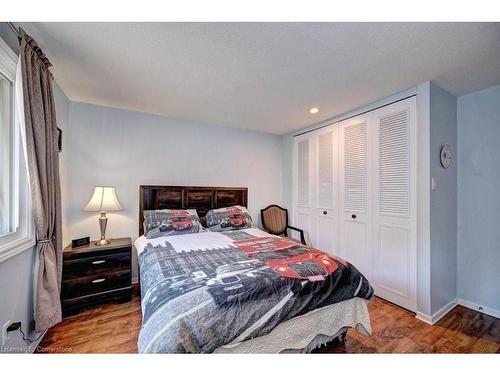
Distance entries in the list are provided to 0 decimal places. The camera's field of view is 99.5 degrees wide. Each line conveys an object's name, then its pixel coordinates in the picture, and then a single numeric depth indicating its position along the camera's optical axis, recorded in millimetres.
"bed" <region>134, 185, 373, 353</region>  1069
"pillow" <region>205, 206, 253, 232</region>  2969
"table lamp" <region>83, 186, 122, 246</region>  2389
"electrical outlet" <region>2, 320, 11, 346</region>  1254
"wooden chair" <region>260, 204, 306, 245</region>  3721
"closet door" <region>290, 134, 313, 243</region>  3469
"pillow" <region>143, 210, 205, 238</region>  2578
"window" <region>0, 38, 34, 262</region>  1433
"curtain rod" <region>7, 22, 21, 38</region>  1309
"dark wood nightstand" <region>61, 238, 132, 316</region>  2105
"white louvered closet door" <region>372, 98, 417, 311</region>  2197
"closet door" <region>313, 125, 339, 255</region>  3043
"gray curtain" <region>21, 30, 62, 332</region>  1436
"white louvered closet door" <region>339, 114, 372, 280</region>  2621
